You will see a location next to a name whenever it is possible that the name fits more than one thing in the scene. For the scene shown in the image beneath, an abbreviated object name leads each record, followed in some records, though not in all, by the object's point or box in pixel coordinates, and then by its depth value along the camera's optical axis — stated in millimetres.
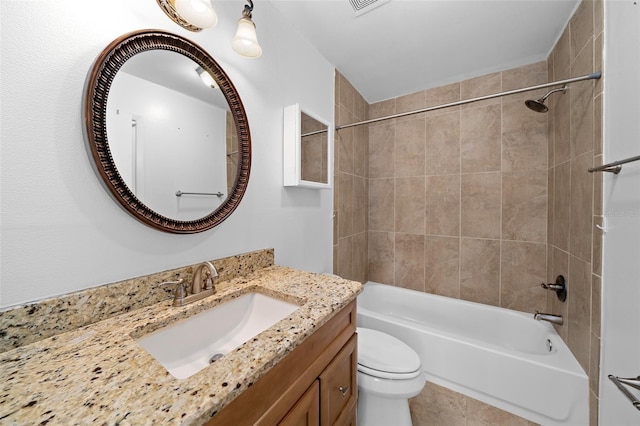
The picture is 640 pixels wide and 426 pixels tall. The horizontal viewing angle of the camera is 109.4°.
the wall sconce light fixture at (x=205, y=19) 731
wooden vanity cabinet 498
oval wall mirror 682
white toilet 1147
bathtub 1188
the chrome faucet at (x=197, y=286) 772
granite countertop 361
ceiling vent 1238
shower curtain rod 1094
